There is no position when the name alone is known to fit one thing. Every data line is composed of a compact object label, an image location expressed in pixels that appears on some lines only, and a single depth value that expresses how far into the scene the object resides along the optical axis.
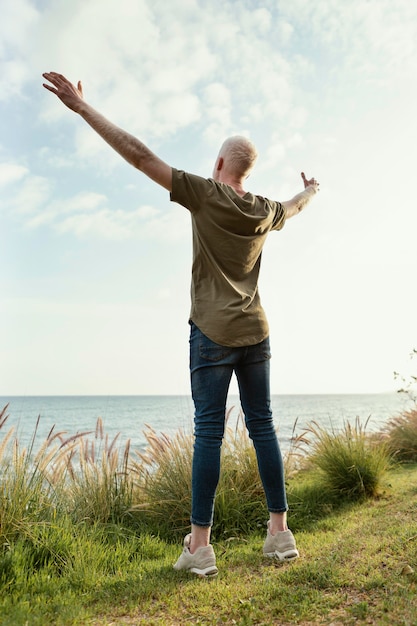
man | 2.56
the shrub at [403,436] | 6.66
